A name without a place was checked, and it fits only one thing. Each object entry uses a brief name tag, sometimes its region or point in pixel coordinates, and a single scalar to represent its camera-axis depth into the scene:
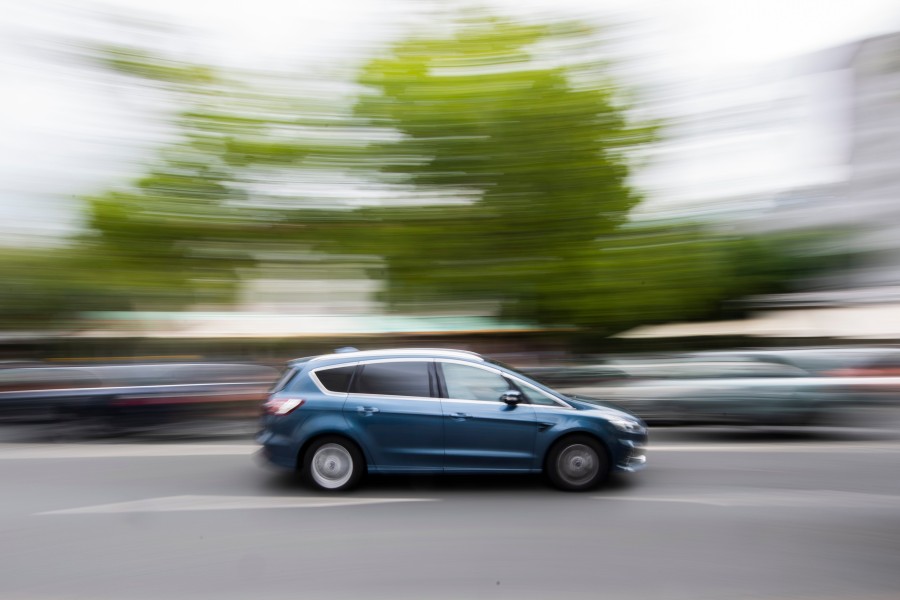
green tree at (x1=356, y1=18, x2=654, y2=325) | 17.22
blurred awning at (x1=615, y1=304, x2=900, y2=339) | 21.50
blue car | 6.51
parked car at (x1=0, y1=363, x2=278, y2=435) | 10.04
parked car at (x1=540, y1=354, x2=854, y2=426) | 9.70
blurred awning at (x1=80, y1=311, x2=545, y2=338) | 18.80
